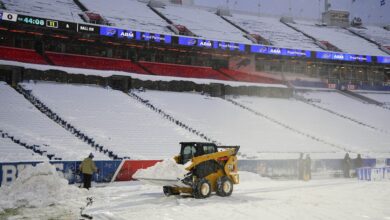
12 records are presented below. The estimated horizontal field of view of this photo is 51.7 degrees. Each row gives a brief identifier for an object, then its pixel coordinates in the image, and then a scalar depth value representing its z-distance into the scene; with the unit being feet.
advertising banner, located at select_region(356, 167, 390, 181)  71.51
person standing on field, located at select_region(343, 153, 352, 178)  77.87
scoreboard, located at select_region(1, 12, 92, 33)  107.76
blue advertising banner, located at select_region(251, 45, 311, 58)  144.87
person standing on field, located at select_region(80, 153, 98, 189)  51.42
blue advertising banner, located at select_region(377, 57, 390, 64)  164.35
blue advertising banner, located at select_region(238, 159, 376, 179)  70.59
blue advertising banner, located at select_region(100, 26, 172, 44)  120.98
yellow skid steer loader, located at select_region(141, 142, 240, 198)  43.47
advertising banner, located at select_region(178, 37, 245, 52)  132.77
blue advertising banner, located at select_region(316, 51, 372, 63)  155.63
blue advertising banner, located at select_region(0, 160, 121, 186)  49.64
